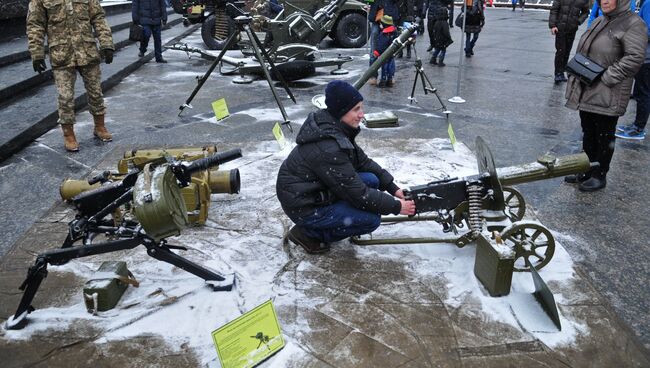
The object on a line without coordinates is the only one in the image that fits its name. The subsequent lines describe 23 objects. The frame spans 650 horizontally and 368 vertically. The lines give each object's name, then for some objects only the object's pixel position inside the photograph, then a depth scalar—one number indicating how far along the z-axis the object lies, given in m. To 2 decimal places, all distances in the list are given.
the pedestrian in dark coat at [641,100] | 5.78
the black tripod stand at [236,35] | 5.94
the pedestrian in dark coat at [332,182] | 3.08
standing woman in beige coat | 4.08
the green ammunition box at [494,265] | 2.84
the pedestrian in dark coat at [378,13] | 8.24
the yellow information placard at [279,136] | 5.25
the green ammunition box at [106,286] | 2.80
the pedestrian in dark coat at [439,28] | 9.99
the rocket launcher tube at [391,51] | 5.41
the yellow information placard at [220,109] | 6.15
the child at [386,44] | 8.08
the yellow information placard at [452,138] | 5.27
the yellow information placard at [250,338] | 2.30
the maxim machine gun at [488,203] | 3.16
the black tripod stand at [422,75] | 6.45
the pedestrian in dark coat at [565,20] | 8.30
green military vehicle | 11.80
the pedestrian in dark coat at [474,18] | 10.73
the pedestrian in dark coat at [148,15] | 10.48
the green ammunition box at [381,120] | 6.32
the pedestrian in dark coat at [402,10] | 8.38
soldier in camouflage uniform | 5.27
